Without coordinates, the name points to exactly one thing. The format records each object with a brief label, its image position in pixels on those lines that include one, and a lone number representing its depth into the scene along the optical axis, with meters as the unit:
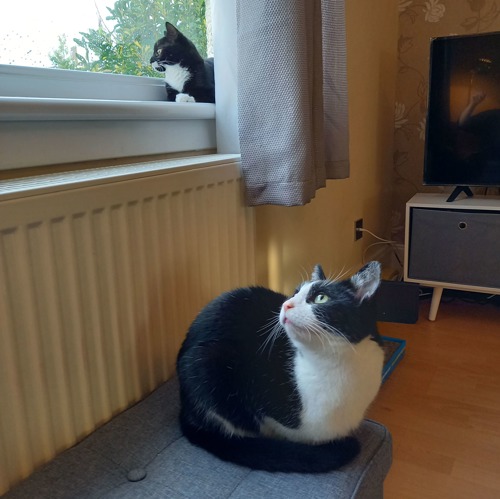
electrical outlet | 2.06
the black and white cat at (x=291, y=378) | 0.74
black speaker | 1.80
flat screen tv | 1.73
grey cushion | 0.72
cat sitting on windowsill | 1.16
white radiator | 0.72
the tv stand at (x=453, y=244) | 1.76
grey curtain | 1.06
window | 0.83
